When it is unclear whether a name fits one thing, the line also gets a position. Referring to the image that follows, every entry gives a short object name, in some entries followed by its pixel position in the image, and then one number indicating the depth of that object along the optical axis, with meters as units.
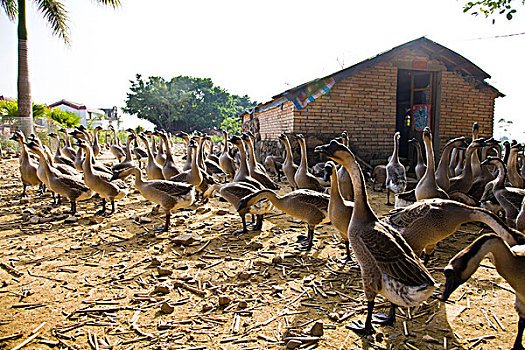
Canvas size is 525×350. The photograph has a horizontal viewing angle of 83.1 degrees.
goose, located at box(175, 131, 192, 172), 10.65
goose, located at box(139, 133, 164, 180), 9.83
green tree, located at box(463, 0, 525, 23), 6.26
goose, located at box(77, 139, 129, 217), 7.62
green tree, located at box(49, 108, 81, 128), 22.16
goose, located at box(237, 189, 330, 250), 5.54
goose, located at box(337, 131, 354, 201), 7.66
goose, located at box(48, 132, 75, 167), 11.16
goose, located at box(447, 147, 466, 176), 8.88
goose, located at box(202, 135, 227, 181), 11.48
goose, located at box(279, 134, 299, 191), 9.86
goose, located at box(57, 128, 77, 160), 13.52
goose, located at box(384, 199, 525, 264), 3.91
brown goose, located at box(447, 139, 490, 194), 7.29
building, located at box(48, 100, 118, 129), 55.81
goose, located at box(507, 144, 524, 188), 7.35
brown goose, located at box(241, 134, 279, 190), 9.05
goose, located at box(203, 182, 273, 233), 6.53
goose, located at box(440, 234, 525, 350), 2.52
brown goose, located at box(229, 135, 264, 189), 8.01
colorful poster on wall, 14.87
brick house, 12.77
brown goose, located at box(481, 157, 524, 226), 5.80
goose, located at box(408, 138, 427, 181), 9.64
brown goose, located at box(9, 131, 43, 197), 9.18
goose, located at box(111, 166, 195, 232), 6.68
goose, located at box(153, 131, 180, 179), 9.72
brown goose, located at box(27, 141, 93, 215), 7.68
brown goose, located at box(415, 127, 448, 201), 5.96
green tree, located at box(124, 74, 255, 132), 49.34
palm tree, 15.62
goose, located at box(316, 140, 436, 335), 3.00
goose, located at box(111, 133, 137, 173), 10.80
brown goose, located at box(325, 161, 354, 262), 4.66
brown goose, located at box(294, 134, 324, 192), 8.30
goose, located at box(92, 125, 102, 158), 14.86
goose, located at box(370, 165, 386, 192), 10.87
